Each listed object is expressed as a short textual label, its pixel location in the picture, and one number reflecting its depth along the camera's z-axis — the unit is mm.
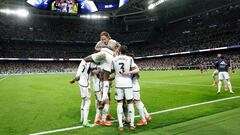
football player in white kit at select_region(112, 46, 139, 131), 6539
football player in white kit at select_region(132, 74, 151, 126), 6957
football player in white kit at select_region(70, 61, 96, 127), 7078
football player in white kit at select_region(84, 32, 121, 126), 6746
